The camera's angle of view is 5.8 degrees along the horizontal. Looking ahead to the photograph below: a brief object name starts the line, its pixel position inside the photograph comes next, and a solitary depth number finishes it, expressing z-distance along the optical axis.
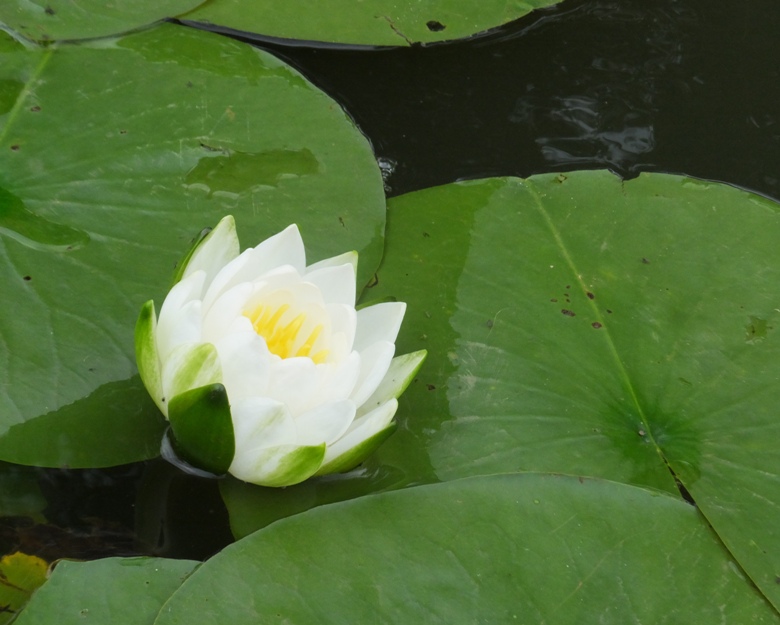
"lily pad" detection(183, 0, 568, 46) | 2.58
